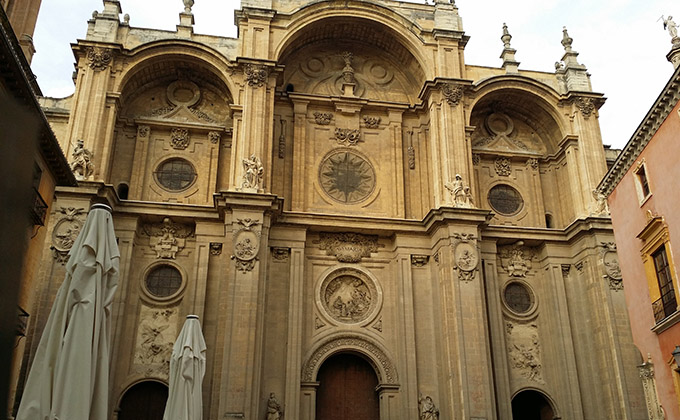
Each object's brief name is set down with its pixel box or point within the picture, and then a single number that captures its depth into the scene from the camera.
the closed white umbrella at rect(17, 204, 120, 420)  7.01
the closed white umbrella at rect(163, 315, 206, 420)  12.66
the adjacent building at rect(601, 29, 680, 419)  15.59
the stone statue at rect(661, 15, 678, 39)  21.95
